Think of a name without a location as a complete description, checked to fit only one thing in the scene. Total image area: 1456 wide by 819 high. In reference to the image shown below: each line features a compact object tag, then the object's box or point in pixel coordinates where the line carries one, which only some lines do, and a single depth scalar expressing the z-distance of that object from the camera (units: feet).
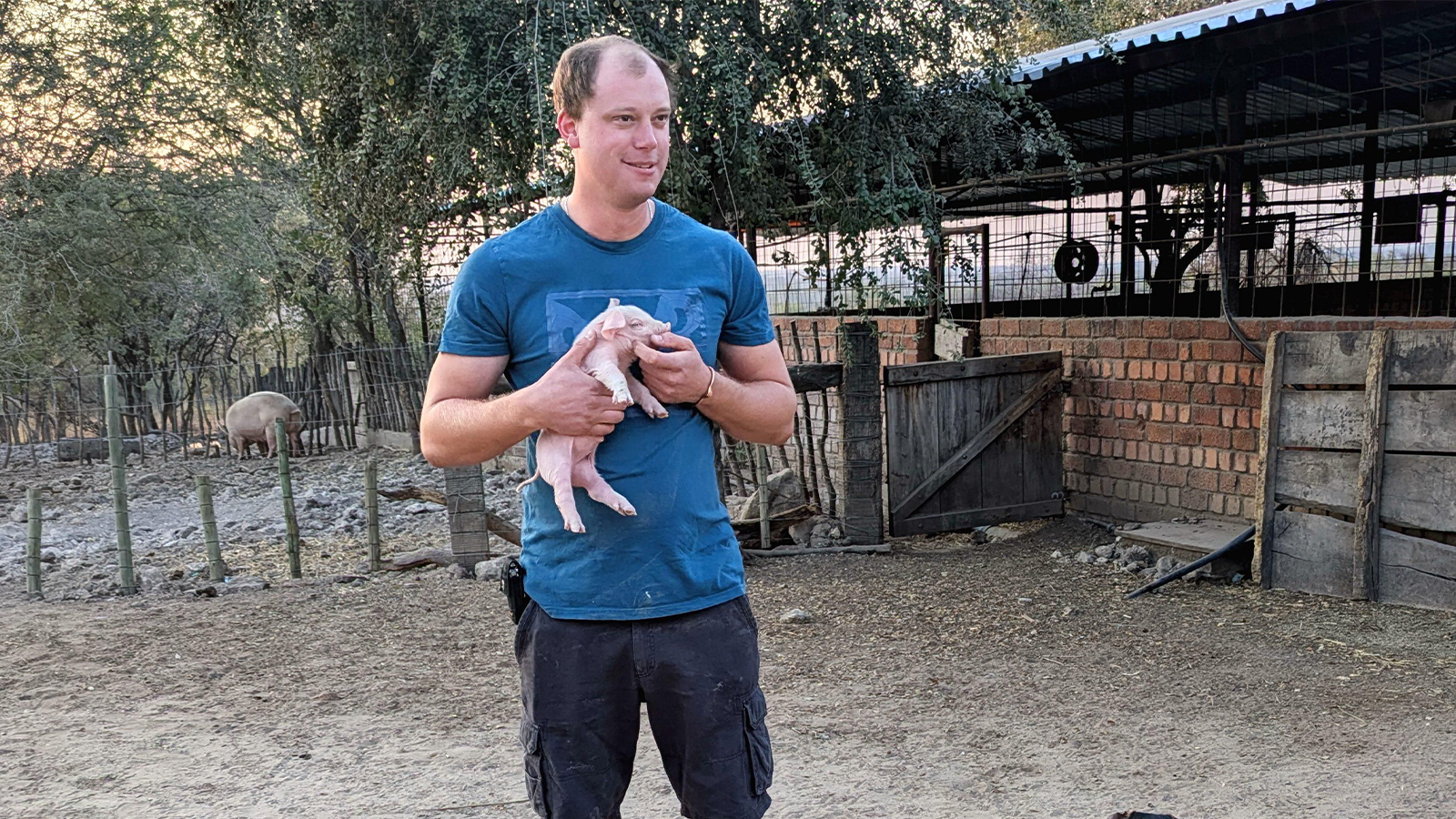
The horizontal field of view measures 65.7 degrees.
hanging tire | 32.27
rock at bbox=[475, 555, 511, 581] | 22.33
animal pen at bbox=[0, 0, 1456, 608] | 23.49
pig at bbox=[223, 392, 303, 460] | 44.52
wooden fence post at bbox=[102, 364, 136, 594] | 22.31
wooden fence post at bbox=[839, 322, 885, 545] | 24.06
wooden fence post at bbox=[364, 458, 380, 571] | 23.06
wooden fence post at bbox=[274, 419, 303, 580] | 23.45
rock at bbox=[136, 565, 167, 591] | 23.48
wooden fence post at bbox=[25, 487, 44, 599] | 22.62
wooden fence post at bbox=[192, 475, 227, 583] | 22.68
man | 6.54
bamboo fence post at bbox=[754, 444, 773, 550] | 24.07
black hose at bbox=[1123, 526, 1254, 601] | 20.39
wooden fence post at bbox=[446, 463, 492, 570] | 22.74
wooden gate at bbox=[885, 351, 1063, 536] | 25.64
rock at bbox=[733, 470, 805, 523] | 25.02
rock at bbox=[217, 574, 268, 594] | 22.75
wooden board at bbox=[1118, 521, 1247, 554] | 21.77
